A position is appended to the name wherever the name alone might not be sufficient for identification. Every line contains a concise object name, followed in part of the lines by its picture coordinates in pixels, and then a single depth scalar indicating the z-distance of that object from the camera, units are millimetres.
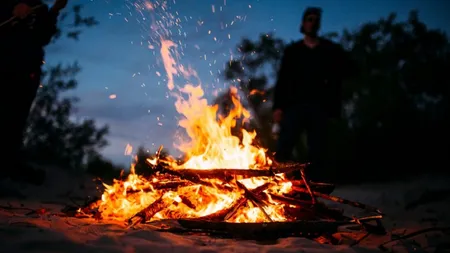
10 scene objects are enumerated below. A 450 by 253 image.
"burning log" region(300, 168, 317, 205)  3471
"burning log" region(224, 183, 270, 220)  3213
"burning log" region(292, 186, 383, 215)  3546
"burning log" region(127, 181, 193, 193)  3666
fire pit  3055
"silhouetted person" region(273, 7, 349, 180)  4406
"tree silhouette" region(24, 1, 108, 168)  10016
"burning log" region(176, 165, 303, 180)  3475
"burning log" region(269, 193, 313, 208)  3478
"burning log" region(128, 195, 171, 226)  3273
